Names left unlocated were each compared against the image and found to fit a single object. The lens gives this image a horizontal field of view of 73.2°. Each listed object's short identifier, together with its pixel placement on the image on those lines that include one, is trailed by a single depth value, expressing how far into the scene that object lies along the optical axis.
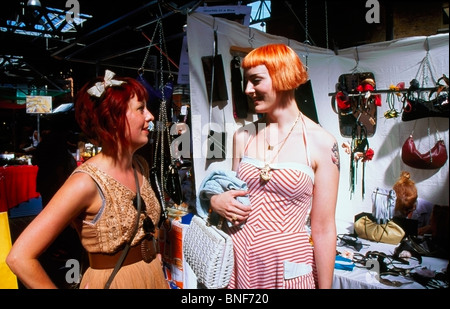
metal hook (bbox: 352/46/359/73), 2.71
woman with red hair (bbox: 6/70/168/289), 1.19
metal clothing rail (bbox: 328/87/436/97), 2.05
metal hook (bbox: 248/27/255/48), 2.42
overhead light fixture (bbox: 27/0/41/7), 2.61
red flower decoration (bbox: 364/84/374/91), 2.55
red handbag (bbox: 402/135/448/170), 1.95
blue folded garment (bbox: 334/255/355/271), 2.12
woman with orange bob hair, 1.36
